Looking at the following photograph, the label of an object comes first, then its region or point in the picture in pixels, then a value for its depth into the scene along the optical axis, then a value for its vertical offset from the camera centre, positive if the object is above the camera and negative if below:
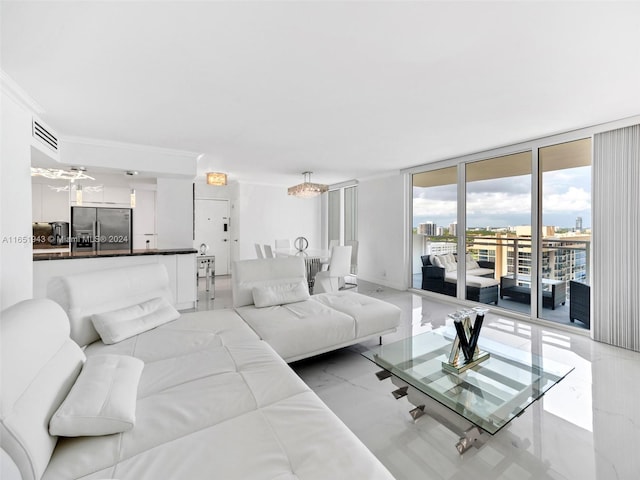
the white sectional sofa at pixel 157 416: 0.98 -0.75
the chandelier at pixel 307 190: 5.68 +0.97
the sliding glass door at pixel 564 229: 3.56 +0.14
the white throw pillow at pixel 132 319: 2.05 -0.61
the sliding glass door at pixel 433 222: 5.08 +0.31
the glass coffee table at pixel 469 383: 1.54 -0.87
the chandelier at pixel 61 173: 4.07 +0.96
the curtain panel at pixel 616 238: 3.09 +0.01
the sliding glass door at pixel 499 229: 4.11 +0.15
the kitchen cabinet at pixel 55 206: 5.20 +0.59
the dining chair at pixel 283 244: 6.80 -0.12
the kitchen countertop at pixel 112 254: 3.63 -0.21
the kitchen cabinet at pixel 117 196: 5.54 +0.82
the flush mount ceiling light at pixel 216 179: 5.08 +1.05
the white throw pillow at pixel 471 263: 4.73 -0.39
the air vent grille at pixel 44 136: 2.96 +1.12
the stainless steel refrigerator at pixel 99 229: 5.24 +0.17
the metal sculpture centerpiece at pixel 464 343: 1.93 -0.71
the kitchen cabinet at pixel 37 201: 5.13 +0.66
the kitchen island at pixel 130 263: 3.57 -0.34
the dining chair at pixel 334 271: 4.88 -0.55
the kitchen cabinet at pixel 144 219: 5.95 +0.41
